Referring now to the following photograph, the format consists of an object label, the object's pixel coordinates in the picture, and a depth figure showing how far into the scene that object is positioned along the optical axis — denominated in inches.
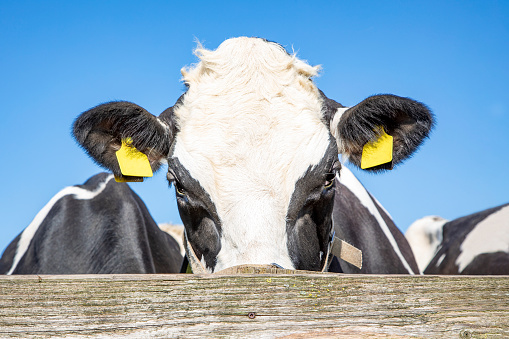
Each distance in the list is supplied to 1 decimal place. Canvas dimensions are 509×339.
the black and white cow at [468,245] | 296.2
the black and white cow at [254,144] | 130.0
